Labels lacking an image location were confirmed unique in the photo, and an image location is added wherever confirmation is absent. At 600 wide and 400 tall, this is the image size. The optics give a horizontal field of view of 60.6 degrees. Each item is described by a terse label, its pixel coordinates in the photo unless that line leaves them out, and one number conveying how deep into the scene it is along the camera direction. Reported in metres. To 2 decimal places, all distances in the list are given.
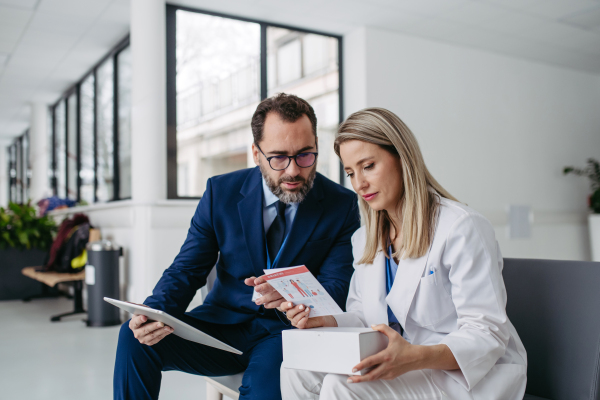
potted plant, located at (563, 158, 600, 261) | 7.06
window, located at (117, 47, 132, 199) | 5.73
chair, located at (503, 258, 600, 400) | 1.31
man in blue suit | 1.74
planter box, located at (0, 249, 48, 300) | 6.18
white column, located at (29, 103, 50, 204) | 8.85
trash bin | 4.49
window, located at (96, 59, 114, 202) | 6.37
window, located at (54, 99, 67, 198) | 8.42
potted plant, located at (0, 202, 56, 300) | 6.18
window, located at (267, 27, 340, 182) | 5.64
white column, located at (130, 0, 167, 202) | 4.49
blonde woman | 1.21
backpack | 5.09
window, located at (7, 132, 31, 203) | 11.33
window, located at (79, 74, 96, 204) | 7.25
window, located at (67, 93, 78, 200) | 7.95
